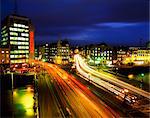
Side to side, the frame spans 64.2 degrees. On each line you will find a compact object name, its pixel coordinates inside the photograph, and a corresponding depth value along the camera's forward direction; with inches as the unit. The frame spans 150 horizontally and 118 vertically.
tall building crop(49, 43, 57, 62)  2993.5
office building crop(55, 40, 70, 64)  2522.3
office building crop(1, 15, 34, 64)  2055.9
